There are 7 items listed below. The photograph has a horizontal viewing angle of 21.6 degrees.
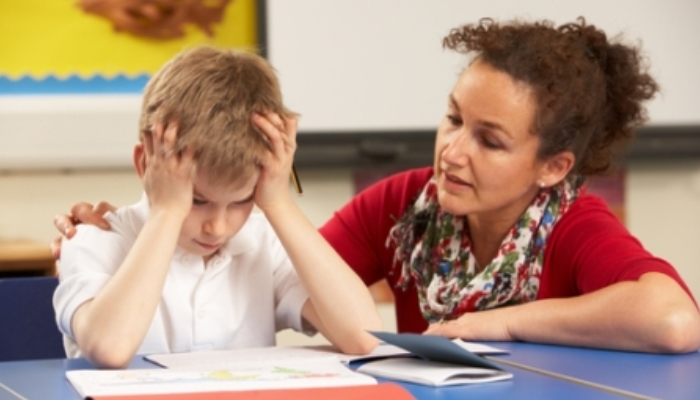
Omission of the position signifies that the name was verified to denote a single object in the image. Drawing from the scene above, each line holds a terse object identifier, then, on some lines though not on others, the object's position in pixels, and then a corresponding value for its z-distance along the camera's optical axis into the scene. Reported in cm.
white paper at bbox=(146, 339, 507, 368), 180
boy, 183
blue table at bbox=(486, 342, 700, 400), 171
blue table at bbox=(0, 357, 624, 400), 166
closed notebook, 171
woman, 199
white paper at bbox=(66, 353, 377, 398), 164
